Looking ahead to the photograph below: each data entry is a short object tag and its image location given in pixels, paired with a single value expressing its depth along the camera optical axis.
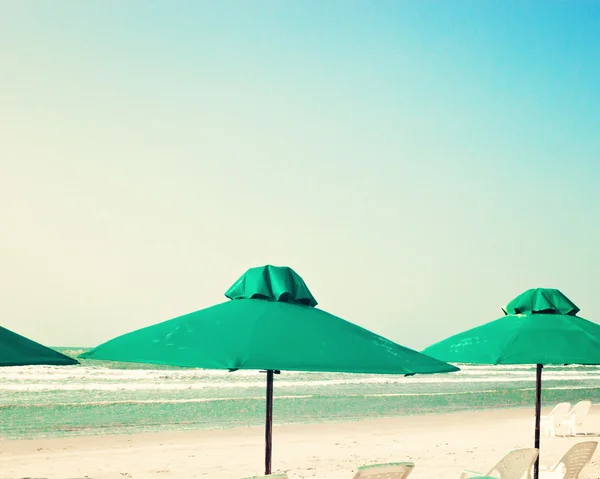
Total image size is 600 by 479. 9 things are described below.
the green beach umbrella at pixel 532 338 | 6.93
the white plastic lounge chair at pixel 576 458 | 6.99
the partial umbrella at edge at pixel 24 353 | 4.15
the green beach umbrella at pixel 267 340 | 4.41
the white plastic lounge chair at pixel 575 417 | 15.94
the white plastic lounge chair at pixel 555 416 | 15.86
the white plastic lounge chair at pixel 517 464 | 6.56
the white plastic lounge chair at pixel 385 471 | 5.05
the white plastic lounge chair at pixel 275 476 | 4.69
